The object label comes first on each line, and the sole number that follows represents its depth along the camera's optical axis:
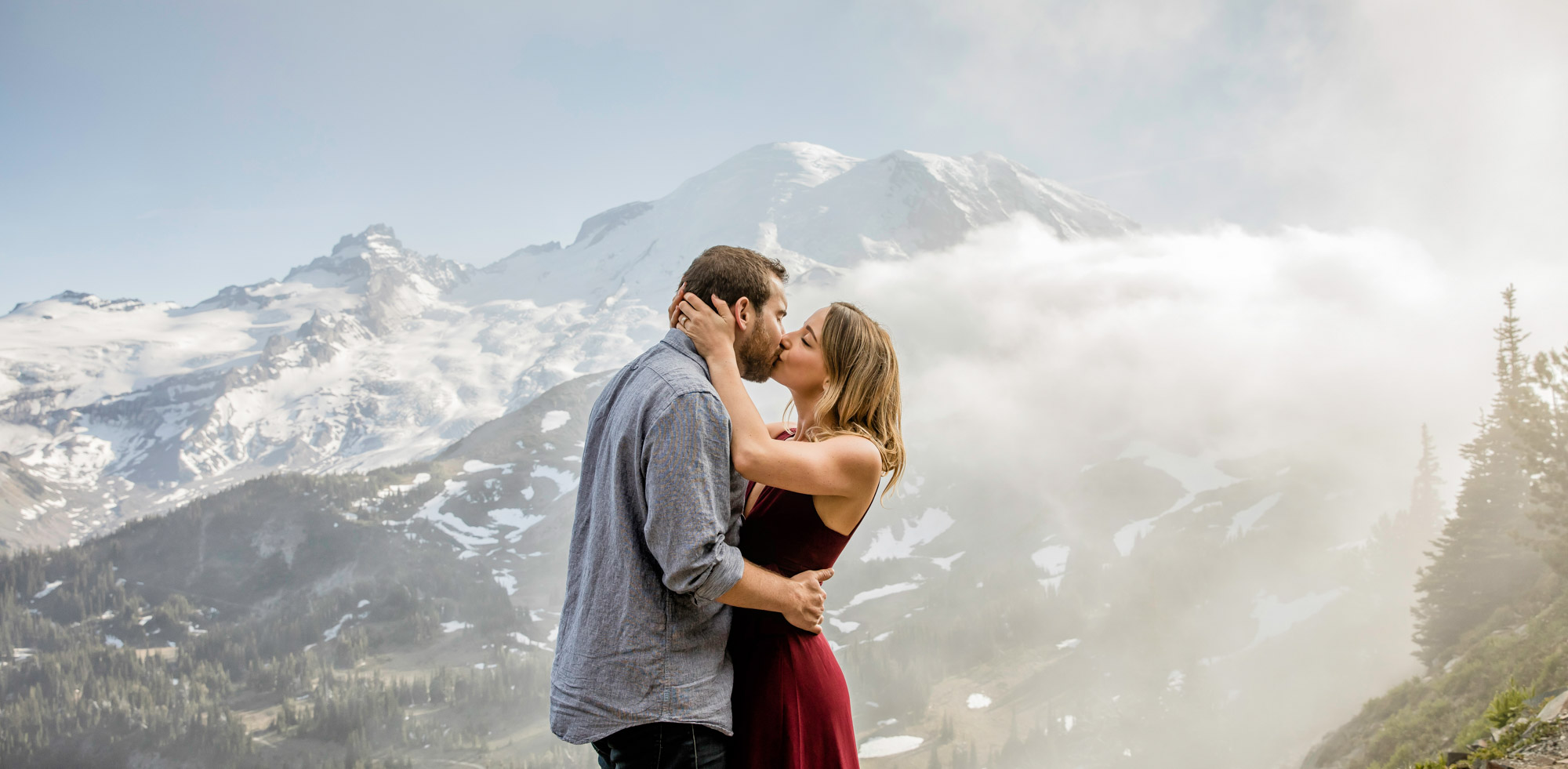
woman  4.27
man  3.74
